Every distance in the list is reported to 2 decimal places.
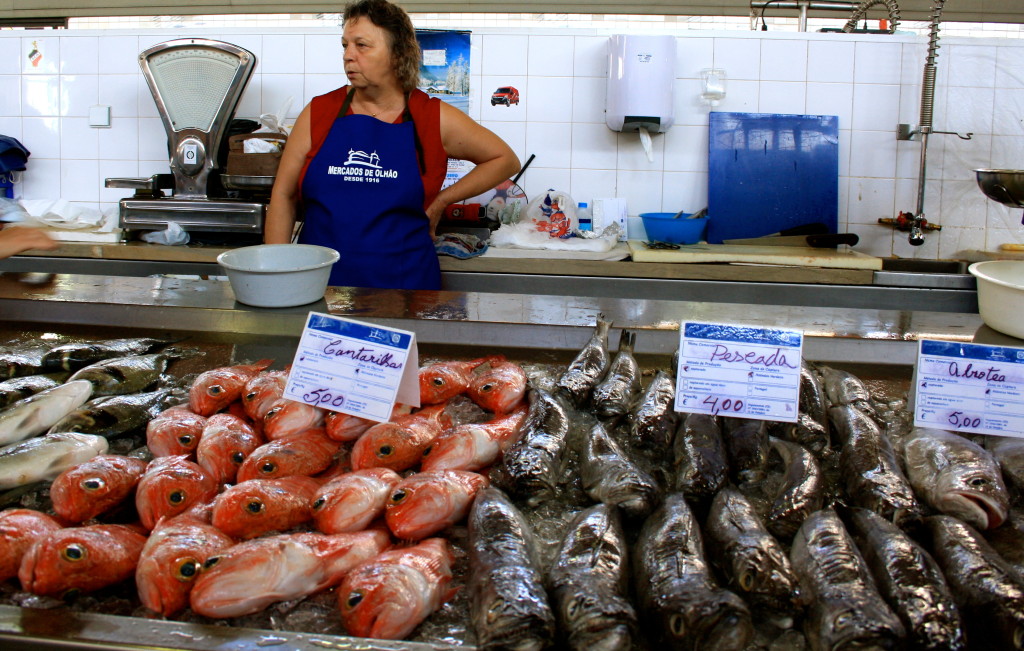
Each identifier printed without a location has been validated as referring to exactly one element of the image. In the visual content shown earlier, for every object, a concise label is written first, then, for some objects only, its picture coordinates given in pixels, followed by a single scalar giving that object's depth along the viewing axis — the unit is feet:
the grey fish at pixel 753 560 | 3.58
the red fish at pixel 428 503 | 4.23
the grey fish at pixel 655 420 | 5.20
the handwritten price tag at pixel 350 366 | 4.82
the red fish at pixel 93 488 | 4.27
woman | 10.76
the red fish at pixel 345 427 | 5.19
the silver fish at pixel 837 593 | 3.23
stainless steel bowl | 12.98
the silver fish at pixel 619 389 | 5.56
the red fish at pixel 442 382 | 5.71
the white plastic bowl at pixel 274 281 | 6.91
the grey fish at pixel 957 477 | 4.35
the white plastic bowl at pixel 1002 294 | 6.02
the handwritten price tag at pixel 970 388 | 4.71
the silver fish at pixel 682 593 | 3.30
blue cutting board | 17.20
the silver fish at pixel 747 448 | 4.89
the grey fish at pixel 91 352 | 6.38
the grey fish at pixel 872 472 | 4.33
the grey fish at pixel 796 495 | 4.27
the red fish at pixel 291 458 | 4.72
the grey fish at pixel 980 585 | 3.42
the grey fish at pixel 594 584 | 3.30
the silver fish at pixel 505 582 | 3.27
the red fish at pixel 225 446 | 4.81
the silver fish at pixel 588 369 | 5.71
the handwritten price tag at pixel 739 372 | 4.72
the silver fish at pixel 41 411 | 5.21
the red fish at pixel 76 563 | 3.66
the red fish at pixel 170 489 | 4.31
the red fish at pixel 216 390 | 5.49
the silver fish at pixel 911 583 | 3.34
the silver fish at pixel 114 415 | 5.17
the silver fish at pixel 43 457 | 4.57
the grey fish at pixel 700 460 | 4.59
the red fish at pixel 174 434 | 4.98
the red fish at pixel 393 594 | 3.42
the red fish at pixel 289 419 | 5.16
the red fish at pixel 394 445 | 4.85
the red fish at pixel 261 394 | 5.44
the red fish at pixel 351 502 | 4.24
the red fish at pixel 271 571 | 3.53
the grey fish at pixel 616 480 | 4.36
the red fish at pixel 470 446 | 4.85
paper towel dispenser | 16.07
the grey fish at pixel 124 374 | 5.90
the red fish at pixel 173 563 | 3.60
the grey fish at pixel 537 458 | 4.55
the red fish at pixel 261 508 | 4.16
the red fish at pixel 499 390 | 5.58
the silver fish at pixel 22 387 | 5.75
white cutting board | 14.15
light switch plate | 18.49
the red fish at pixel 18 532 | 3.79
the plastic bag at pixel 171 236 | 14.83
